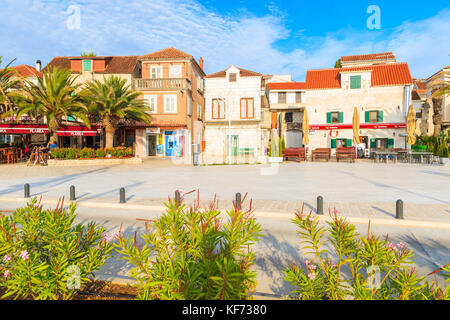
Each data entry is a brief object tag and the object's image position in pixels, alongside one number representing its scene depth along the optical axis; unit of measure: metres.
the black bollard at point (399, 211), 6.23
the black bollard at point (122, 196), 8.06
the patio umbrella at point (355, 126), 25.93
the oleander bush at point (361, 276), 2.07
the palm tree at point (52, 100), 20.30
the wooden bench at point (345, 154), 24.77
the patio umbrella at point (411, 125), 23.71
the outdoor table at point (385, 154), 23.73
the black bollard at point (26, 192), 8.86
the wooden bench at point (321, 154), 25.75
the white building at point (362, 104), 31.83
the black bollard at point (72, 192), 8.40
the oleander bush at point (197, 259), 2.14
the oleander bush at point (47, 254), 2.37
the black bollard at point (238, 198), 6.52
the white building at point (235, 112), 31.64
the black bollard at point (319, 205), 6.66
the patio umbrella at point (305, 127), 26.23
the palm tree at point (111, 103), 21.95
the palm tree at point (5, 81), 20.53
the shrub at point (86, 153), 21.44
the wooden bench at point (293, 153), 25.94
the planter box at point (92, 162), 20.47
